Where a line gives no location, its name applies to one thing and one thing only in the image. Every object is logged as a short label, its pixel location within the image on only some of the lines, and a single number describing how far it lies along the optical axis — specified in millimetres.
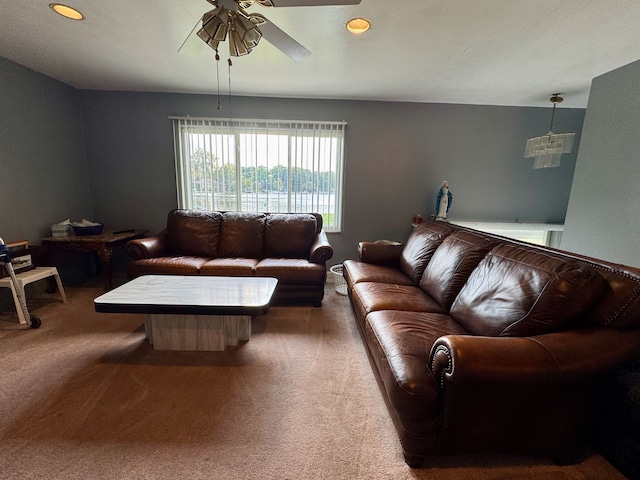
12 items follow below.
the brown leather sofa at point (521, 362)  1028
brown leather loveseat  2809
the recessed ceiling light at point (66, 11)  1753
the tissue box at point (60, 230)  2975
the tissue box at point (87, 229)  3080
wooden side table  2877
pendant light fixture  2970
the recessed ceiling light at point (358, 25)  1838
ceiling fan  1363
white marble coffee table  1751
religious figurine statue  3486
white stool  2229
